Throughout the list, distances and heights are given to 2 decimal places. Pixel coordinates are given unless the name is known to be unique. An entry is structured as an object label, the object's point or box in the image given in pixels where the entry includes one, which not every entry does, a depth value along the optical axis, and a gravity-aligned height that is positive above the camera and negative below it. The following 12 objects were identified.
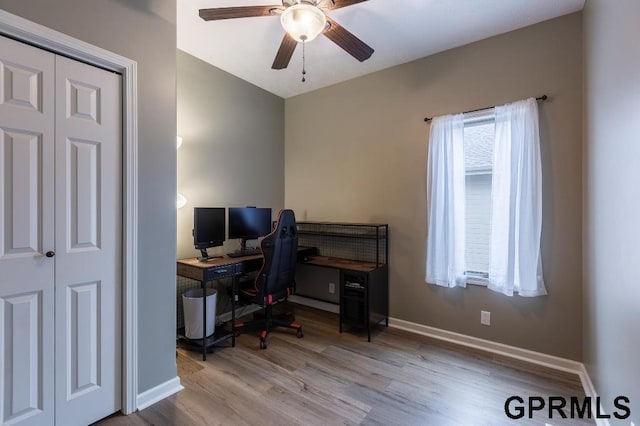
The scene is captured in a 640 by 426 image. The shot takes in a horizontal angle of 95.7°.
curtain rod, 2.33 +0.92
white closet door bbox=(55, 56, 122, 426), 1.59 -0.19
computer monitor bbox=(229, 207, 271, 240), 3.16 -0.14
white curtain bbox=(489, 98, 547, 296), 2.33 +0.07
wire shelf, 3.21 -0.35
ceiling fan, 1.69 +1.18
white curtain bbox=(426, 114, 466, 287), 2.69 +0.08
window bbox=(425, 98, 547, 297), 2.34 +0.10
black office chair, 2.71 -0.60
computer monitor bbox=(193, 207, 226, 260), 2.73 -0.18
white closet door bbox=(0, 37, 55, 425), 1.42 -0.13
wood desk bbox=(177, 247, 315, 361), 2.49 -0.56
